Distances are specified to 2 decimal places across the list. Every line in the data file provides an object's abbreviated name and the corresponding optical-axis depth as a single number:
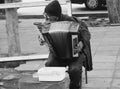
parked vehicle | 19.21
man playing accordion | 6.46
